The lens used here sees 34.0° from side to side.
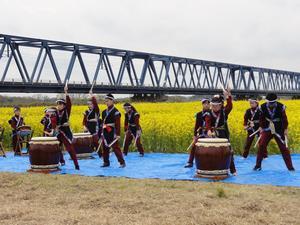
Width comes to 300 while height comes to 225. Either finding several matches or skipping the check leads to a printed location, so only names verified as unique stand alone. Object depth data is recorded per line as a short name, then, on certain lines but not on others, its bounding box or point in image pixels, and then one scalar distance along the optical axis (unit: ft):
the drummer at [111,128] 39.11
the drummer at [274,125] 34.83
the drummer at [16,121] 53.26
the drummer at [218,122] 34.53
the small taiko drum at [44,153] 37.68
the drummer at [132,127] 48.57
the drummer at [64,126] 38.78
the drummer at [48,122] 38.93
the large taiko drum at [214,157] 32.65
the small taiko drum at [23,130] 52.42
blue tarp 32.78
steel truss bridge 179.11
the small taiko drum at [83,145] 46.93
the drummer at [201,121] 37.40
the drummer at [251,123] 43.21
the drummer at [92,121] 48.85
